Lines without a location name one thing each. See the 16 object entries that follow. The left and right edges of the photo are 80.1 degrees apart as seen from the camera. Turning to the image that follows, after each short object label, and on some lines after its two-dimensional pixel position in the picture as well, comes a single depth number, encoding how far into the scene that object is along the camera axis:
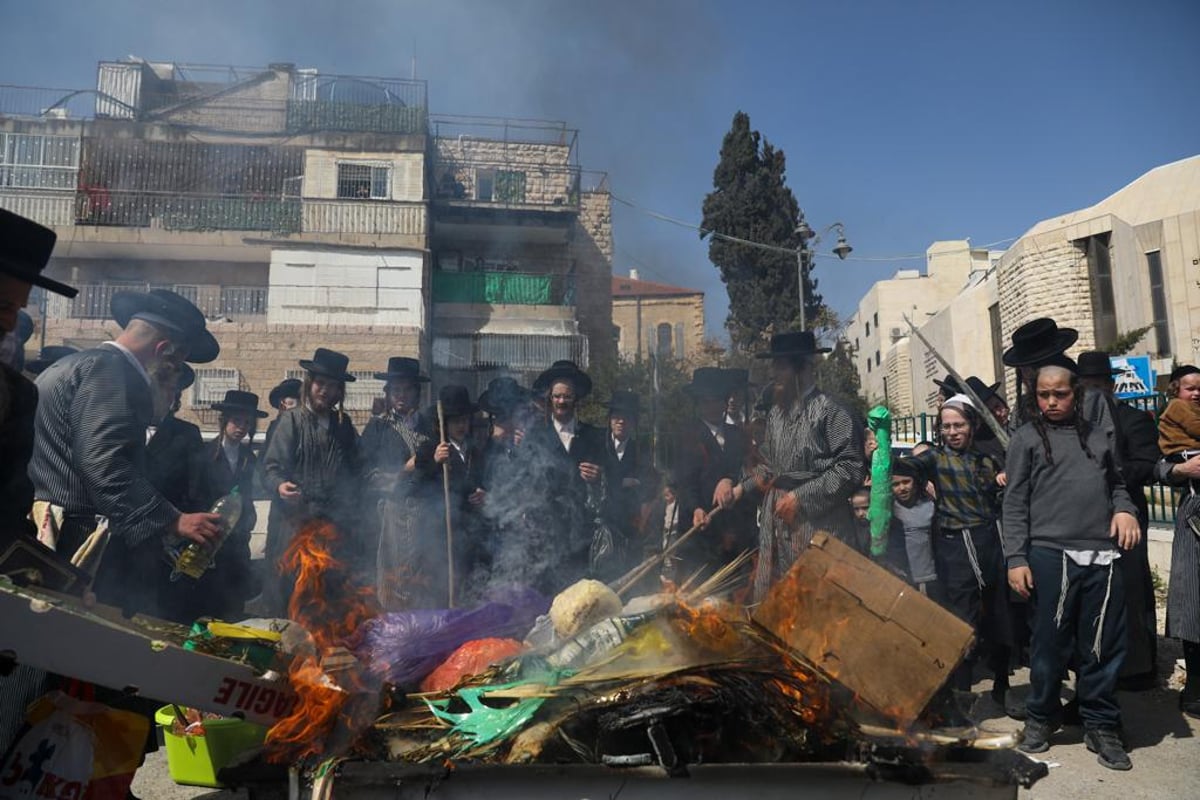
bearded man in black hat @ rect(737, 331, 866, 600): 3.88
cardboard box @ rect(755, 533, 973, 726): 2.36
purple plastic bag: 2.68
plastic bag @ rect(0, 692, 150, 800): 2.19
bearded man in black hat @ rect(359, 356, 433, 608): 4.85
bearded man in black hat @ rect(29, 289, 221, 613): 2.84
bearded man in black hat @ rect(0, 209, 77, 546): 2.32
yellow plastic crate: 3.18
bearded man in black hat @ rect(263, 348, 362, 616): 4.72
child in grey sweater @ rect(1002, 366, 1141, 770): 3.55
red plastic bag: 2.67
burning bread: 2.85
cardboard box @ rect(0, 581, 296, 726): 1.84
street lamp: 16.28
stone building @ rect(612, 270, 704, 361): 38.72
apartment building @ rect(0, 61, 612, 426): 20.61
